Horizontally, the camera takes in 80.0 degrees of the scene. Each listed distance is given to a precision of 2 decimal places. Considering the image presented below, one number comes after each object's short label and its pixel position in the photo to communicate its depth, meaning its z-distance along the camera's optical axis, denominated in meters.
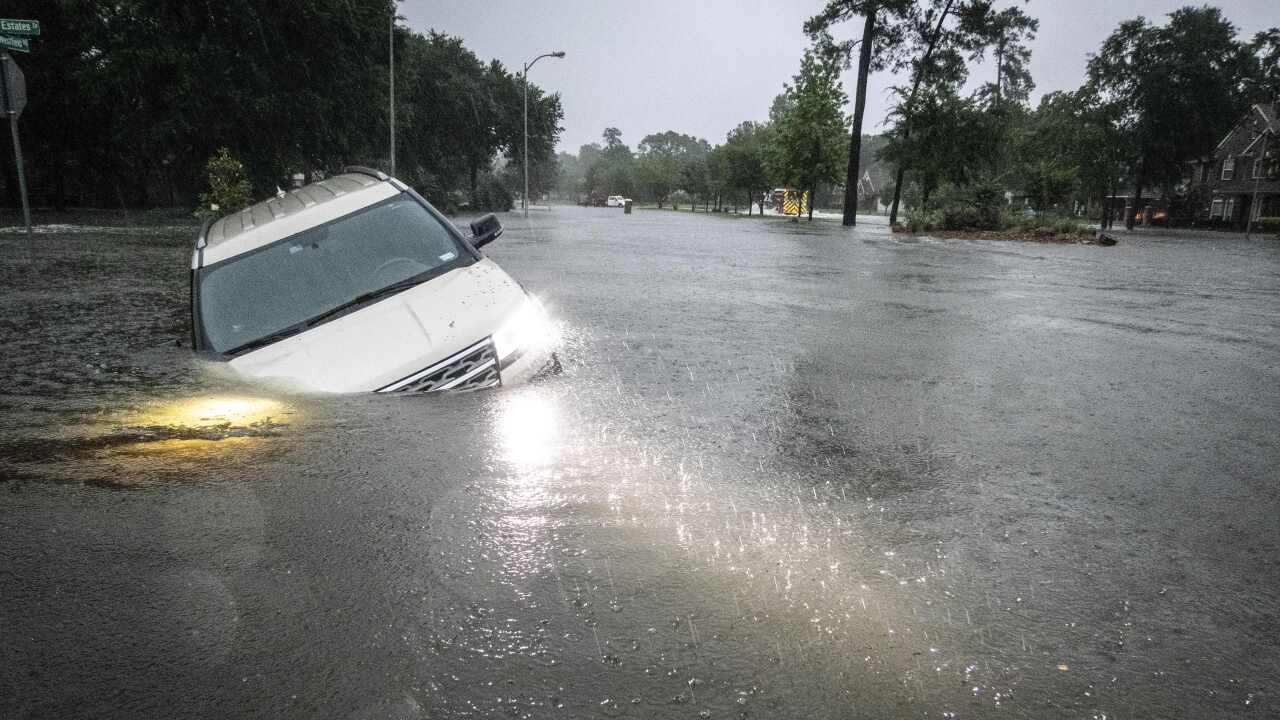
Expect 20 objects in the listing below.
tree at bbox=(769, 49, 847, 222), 45.88
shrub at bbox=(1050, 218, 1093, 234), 27.89
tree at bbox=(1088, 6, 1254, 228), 56.84
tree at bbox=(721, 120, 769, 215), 61.19
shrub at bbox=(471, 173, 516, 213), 62.25
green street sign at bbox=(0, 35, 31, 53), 12.28
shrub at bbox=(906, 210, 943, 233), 31.66
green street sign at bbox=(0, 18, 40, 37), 11.97
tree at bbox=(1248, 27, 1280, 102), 61.69
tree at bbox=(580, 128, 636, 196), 110.62
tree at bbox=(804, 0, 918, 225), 38.81
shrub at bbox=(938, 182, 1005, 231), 30.70
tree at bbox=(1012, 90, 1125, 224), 56.55
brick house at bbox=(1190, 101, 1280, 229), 57.03
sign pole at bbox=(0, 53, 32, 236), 12.74
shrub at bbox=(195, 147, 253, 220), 25.16
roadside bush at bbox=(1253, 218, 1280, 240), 48.31
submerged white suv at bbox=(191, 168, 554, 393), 4.50
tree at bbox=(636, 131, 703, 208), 91.19
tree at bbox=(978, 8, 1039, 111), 38.94
